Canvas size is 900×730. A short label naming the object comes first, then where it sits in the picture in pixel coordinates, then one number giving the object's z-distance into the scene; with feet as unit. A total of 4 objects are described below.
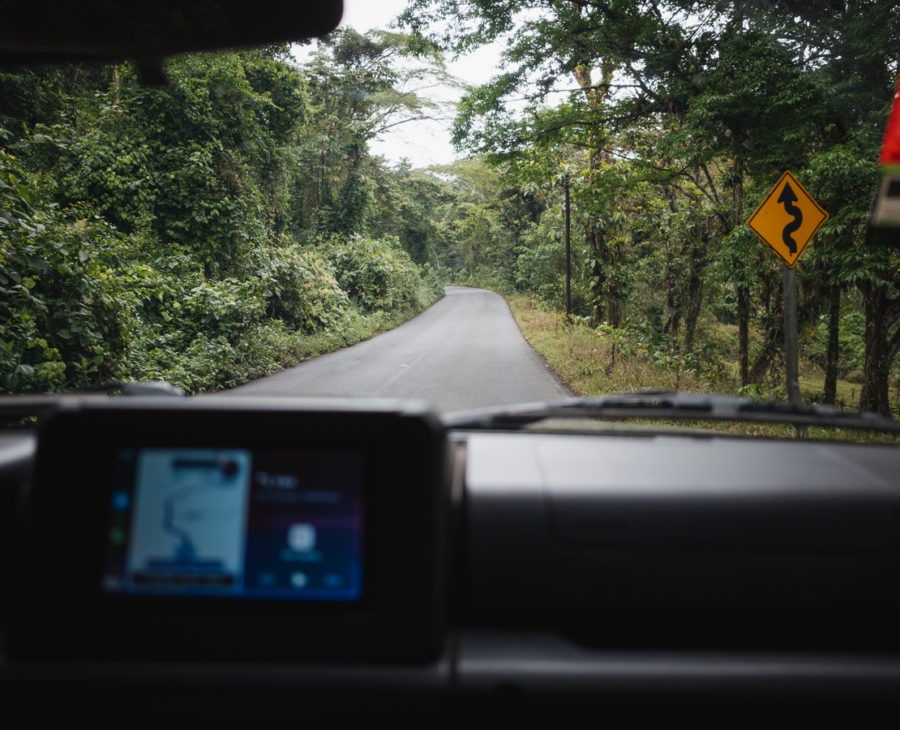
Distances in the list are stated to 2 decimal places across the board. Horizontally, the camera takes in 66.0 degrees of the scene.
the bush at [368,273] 105.19
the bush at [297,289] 65.92
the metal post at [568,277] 76.60
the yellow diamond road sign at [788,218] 25.59
